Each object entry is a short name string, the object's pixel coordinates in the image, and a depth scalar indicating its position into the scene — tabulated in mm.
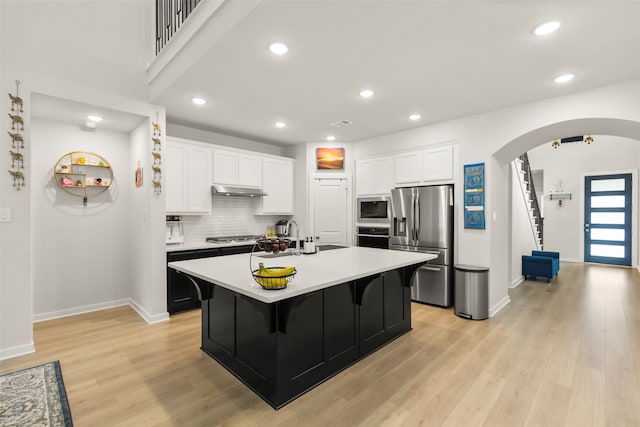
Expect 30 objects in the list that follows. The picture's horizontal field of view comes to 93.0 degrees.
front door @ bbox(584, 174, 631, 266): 7324
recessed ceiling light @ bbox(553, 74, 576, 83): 3008
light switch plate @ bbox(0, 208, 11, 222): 2832
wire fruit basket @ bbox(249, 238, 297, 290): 1794
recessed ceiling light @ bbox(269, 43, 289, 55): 2484
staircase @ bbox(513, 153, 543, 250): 6114
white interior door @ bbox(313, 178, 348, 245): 5695
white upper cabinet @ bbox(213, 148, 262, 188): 4734
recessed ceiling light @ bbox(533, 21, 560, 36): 2202
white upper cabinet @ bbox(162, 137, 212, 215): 4199
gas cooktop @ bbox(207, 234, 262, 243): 4760
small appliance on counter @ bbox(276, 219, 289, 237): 5848
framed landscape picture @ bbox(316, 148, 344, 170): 5750
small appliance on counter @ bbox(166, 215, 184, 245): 4301
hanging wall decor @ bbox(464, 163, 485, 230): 4121
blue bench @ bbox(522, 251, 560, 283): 5789
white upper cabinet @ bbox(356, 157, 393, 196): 5203
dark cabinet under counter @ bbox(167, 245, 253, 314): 3998
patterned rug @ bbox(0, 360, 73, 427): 1987
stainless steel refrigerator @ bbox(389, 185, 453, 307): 4328
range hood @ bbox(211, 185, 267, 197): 4637
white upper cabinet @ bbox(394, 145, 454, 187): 4473
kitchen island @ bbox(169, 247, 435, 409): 2113
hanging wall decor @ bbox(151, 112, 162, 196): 3818
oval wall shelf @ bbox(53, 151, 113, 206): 3922
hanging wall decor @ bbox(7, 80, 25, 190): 2889
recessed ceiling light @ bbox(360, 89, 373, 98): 3432
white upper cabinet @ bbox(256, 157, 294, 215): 5430
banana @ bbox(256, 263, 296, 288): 1792
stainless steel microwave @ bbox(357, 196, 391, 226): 5205
